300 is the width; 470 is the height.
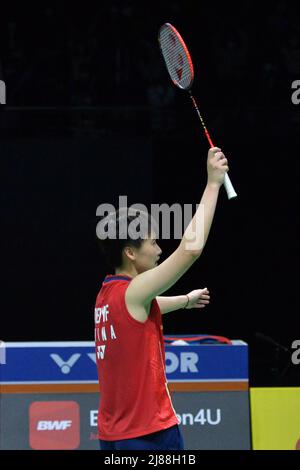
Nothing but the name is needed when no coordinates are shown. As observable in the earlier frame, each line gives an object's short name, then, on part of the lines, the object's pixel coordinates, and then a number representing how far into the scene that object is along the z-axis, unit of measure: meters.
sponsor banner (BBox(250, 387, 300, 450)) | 10.41
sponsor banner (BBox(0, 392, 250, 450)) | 10.34
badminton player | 5.79
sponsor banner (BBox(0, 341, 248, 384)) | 10.41
